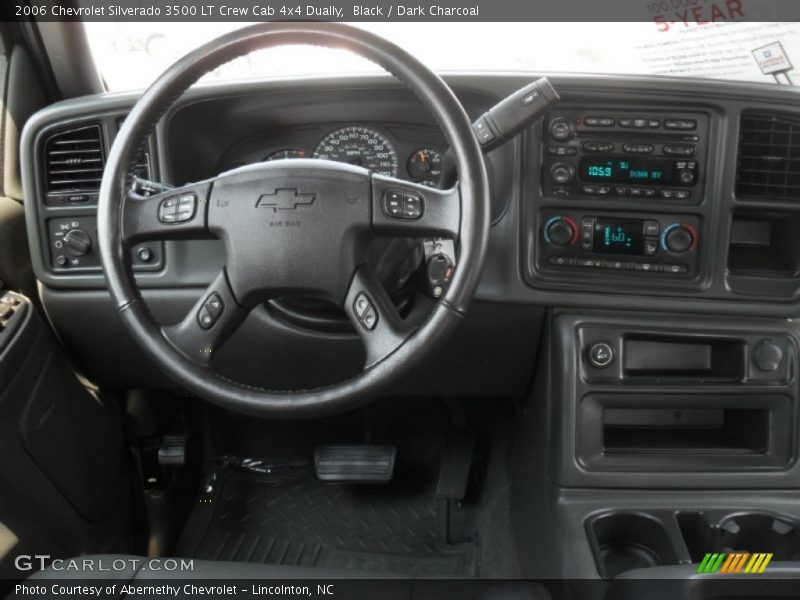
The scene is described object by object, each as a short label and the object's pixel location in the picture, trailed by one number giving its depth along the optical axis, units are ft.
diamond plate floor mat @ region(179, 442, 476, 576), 6.15
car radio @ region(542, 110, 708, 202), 4.68
